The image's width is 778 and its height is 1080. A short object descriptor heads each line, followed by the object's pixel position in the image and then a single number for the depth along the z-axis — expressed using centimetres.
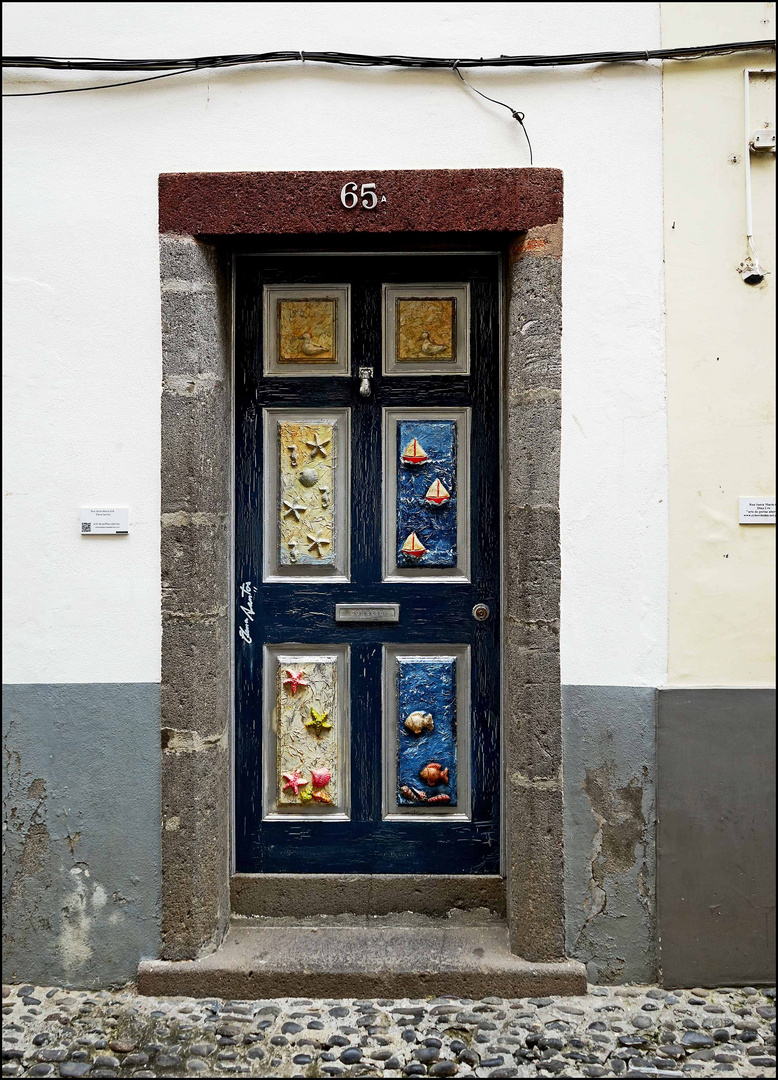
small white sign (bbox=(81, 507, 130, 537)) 294
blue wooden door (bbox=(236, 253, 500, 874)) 316
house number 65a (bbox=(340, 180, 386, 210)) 287
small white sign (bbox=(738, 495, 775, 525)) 288
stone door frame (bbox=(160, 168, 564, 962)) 287
